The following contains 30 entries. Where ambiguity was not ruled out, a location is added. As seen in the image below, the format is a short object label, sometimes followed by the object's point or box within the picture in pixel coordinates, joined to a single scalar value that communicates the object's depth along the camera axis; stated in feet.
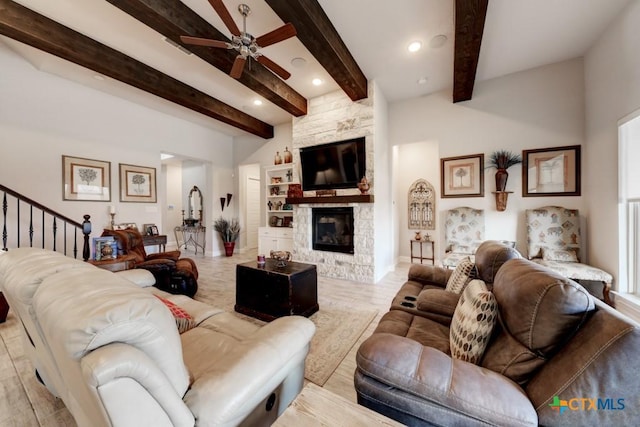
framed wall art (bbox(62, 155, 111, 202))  12.75
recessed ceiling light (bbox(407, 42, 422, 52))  9.91
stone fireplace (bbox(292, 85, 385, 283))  12.97
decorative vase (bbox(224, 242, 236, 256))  20.08
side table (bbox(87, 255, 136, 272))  9.28
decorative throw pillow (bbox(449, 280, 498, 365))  3.60
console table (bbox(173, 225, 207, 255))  21.08
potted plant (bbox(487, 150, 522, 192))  12.00
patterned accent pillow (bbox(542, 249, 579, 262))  10.47
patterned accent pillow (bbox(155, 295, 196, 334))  4.95
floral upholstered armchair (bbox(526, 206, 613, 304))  10.54
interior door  22.74
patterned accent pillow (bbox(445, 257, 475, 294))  6.14
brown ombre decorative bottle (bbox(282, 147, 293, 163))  18.28
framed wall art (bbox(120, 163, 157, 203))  14.88
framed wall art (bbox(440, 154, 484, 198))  12.91
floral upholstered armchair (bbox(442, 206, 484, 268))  12.67
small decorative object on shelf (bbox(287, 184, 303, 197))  15.21
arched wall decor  16.46
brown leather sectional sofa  2.49
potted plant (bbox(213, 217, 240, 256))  20.15
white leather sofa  1.99
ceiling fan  7.11
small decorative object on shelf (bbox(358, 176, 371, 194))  12.70
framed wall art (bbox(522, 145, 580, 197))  11.07
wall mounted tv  13.39
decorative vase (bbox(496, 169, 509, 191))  12.05
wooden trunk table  8.20
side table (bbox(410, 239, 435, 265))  16.10
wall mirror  21.88
